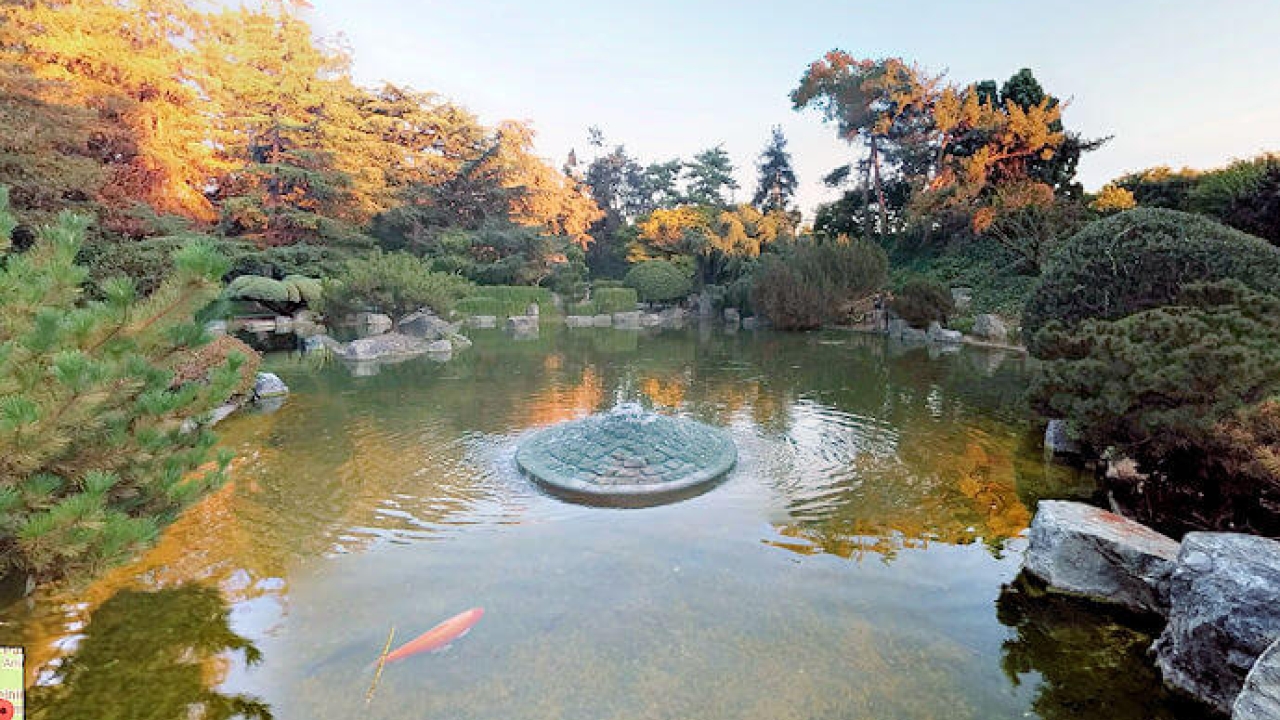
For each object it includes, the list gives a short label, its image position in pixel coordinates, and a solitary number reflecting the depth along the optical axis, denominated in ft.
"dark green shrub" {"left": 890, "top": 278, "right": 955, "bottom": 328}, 54.24
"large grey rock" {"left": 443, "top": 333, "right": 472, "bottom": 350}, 52.70
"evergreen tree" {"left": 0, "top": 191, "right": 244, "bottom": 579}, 7.29
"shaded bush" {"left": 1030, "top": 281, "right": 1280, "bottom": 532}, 12.30
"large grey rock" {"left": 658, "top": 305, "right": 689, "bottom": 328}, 74.95
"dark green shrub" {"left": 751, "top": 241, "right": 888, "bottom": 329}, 59.77
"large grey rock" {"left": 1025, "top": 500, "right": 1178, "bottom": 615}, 10.88
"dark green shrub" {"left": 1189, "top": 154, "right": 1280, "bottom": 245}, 35.45
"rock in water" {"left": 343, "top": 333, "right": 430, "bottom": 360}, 44.86
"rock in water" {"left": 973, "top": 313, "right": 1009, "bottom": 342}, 49.34
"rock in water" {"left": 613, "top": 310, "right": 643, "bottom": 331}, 74.45
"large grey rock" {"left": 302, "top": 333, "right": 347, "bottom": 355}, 47.26
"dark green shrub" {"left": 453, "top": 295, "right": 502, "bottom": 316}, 76.79
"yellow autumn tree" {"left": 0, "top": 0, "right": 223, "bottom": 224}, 51.16
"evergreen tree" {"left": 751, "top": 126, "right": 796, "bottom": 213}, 113.70
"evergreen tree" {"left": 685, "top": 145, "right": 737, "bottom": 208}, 120.37
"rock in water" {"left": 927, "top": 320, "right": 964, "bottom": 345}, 51.06
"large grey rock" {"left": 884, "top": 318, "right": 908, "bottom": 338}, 55.26
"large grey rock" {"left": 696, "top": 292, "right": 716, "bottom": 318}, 82.07
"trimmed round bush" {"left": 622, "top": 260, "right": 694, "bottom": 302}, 84.17
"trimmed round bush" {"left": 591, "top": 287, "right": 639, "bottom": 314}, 81.20
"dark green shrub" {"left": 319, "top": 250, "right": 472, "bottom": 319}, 50.21
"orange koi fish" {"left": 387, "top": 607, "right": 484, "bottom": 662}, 10.10
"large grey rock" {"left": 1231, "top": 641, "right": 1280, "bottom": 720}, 6.64
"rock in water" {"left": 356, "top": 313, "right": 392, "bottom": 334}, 52.06
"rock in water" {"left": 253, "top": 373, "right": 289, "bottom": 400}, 30.75
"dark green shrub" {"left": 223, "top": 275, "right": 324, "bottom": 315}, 61.82
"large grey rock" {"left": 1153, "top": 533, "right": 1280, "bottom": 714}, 8.17
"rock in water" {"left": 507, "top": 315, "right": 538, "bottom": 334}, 67.15
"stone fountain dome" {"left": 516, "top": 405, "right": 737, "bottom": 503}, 17.76
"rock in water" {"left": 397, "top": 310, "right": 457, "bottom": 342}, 53.62
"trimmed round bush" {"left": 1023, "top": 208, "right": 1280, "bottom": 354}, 18.60
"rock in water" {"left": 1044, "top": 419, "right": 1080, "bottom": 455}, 20.10
